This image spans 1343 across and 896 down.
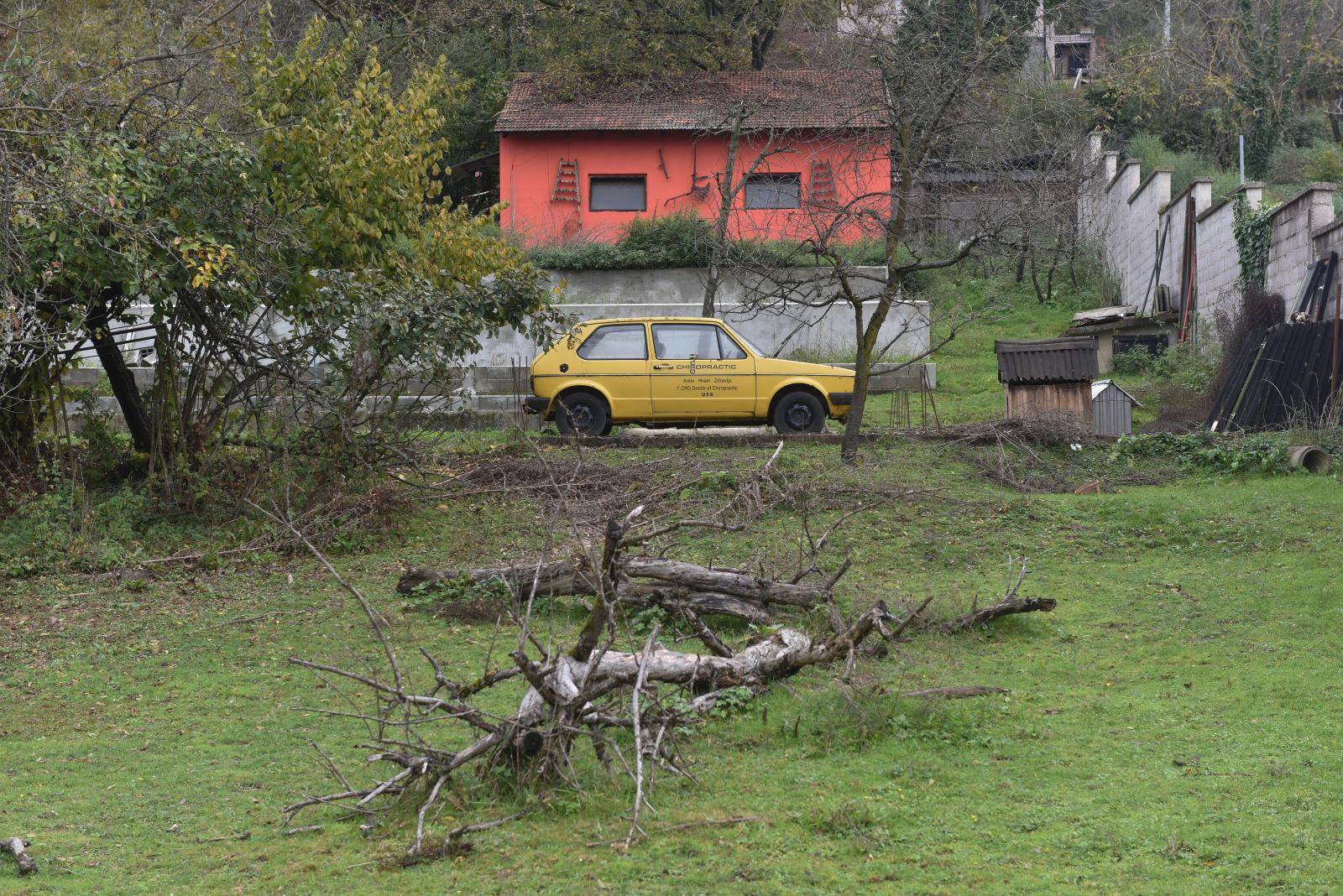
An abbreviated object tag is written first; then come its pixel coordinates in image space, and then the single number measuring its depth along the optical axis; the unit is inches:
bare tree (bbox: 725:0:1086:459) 569.0
